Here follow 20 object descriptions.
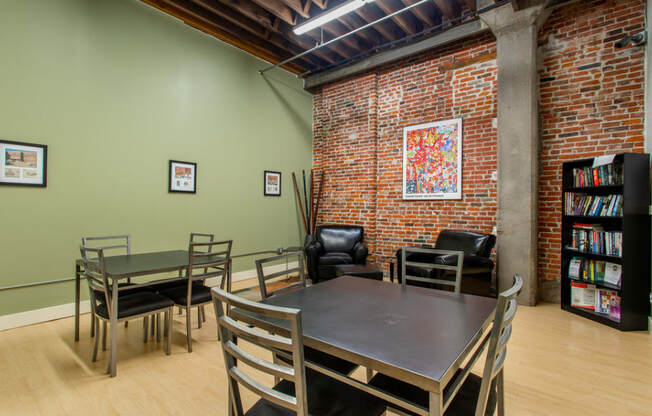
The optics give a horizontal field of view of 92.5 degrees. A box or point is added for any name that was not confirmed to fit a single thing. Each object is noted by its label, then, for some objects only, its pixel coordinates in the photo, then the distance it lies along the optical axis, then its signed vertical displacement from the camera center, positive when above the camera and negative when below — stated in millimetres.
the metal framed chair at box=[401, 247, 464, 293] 1999 -385
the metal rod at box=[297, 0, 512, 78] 3651 +2614
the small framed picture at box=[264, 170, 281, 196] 5514 +437
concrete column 3807 +856
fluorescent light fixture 3455 +2275
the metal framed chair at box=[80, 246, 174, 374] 2279 -766
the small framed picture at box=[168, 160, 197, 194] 4211 +405
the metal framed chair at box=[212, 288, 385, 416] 960 -606
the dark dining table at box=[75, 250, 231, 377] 2234 -492
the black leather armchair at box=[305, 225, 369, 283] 4590 -645
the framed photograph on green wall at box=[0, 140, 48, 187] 3000 +405
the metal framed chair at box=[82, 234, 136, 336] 3533 -442
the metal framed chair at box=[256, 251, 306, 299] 1727 -408
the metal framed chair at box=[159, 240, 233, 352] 2613 -763
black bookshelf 3016 -326
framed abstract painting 4641 +759
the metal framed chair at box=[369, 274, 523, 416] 1038 -747
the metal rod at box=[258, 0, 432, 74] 3642 +2355
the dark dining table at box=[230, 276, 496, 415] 931 -465
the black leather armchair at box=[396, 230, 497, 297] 3744 -624
